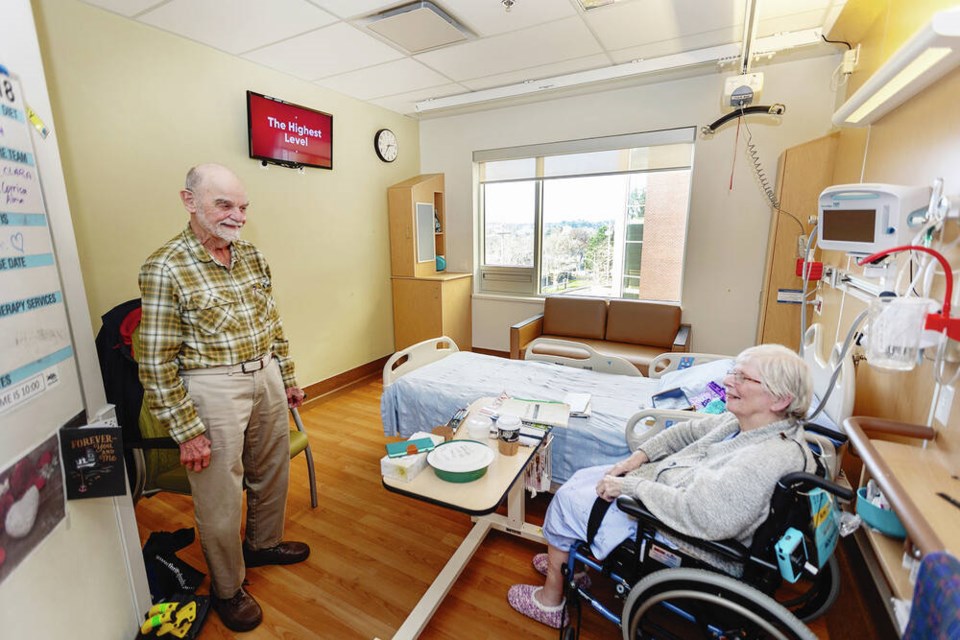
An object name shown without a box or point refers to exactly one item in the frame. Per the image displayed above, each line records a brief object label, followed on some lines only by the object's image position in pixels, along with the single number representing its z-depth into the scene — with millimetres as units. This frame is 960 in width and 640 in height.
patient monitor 1305
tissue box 1331
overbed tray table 1247
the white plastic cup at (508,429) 1549
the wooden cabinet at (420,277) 4211
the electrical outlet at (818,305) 2484
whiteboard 984
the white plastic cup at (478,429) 1596
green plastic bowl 1315
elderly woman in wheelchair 1112
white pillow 2014
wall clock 4043
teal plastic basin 951
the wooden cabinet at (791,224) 2771
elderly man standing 1381
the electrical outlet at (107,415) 1332
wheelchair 1020
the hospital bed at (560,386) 1944
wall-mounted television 2920
